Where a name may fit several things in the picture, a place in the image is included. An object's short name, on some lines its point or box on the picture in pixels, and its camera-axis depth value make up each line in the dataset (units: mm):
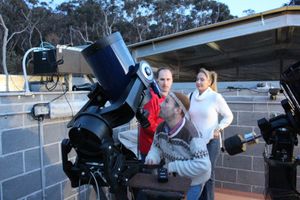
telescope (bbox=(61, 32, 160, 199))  1396
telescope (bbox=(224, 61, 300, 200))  1667
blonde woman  3209
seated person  1872
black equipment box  3094
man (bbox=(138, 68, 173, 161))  2670
